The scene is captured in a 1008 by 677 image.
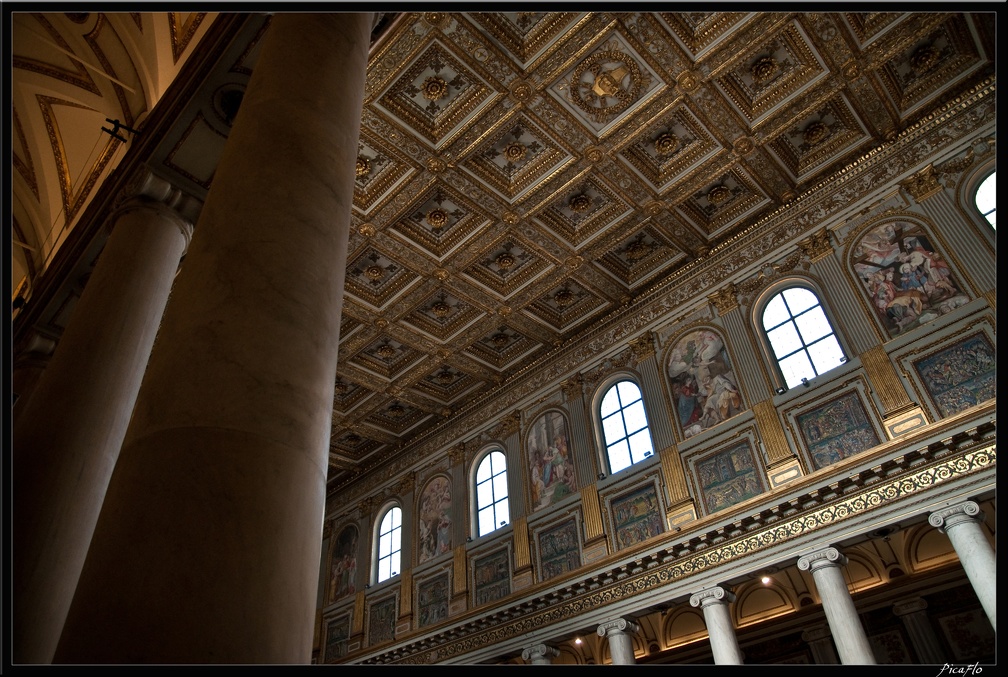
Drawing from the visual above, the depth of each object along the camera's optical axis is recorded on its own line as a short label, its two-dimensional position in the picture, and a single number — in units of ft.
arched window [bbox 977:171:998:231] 30.50
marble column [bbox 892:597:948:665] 32.45
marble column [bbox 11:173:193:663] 15.31
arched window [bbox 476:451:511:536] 45.27
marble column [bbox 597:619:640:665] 33.67
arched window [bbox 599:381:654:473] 39.52
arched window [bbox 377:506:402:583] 50.88
